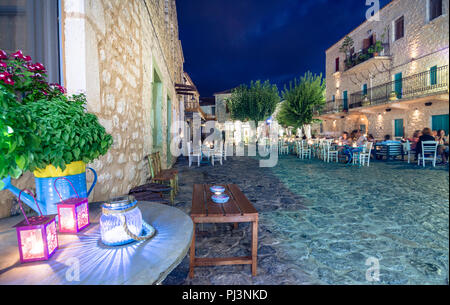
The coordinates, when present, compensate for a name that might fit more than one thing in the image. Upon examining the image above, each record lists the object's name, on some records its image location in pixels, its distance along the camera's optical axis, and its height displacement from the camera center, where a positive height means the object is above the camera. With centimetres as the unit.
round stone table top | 71 -41
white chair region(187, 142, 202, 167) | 834 -26
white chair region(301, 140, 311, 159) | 1114 -14
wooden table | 185 -59
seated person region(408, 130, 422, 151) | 840 +15
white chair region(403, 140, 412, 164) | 880 -16
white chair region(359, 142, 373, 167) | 808 -35
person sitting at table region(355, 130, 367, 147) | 917 +17
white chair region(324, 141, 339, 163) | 975 -25
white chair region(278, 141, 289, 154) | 1422 -6
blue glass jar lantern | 89 -31
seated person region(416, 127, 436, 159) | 709 +14
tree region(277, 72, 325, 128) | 1700 +382
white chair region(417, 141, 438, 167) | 710 -21
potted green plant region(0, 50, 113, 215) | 78 +7
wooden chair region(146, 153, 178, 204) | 385 -49
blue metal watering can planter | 104 -19
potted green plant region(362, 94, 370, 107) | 1441 +298
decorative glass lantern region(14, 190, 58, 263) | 79 -33
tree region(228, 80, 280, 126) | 1991 +422
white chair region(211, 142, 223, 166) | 922 -16
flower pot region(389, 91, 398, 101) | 1156 +261
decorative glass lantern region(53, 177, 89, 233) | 102 -31
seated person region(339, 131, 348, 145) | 1028 +20
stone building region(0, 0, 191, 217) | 172 +88
